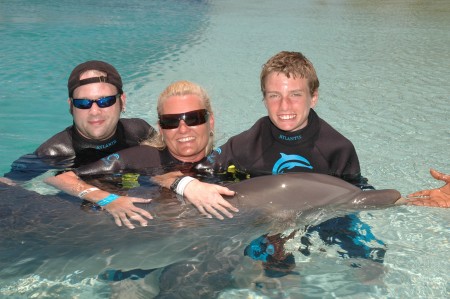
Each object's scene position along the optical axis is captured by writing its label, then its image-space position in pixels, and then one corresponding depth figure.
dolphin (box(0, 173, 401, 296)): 3.22
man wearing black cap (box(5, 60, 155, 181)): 4.37
